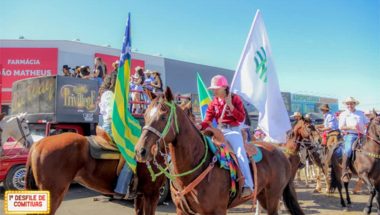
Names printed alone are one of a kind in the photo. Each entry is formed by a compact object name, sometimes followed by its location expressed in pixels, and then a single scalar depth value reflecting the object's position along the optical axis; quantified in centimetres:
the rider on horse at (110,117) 591
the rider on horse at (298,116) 1039
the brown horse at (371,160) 807
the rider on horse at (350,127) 890
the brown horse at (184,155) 369
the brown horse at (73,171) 535
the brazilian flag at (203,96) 1019
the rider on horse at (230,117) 462
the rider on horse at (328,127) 1198
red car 986
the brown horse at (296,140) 909
